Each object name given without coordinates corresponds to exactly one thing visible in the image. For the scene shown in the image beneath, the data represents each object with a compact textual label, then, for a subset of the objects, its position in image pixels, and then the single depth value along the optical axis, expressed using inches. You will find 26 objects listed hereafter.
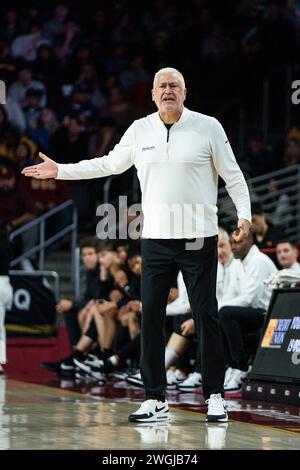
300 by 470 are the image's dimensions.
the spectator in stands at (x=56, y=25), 784.4
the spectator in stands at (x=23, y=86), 725.9
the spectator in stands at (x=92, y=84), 757.3
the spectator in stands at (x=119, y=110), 741.9
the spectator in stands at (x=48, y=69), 748.6
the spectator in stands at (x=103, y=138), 691.4
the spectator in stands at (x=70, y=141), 693.9
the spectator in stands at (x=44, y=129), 700.7
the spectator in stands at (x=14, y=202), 628.4
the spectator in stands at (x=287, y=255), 440.1
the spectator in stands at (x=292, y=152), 653.9
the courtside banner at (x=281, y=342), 375.9
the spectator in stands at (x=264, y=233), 491.2
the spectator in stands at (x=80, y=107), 728.3
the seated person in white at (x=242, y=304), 426.9
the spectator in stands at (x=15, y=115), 707.4
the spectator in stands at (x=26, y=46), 758.5
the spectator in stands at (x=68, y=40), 774.5
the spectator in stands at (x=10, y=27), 773.3
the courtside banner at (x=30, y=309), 590.6
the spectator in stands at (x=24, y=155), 670.5
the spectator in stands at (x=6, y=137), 673.6
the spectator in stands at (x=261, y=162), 658.2
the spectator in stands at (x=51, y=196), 665.0
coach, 294.8
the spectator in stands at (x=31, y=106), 717.3
